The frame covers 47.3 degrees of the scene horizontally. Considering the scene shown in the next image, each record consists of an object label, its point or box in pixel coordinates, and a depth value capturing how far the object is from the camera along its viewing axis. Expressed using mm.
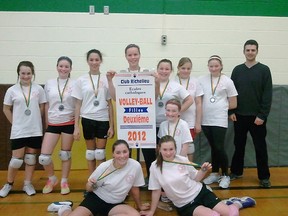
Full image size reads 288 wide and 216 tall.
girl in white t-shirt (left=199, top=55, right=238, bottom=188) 4148
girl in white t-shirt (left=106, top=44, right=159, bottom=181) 3661
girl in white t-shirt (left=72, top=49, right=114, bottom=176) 3854
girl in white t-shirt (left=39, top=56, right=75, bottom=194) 4004
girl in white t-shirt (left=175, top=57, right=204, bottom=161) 4023
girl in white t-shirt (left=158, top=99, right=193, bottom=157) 3561
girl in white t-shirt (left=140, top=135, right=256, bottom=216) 3215
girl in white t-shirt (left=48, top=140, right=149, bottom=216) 3193
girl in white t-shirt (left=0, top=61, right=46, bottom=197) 3918
